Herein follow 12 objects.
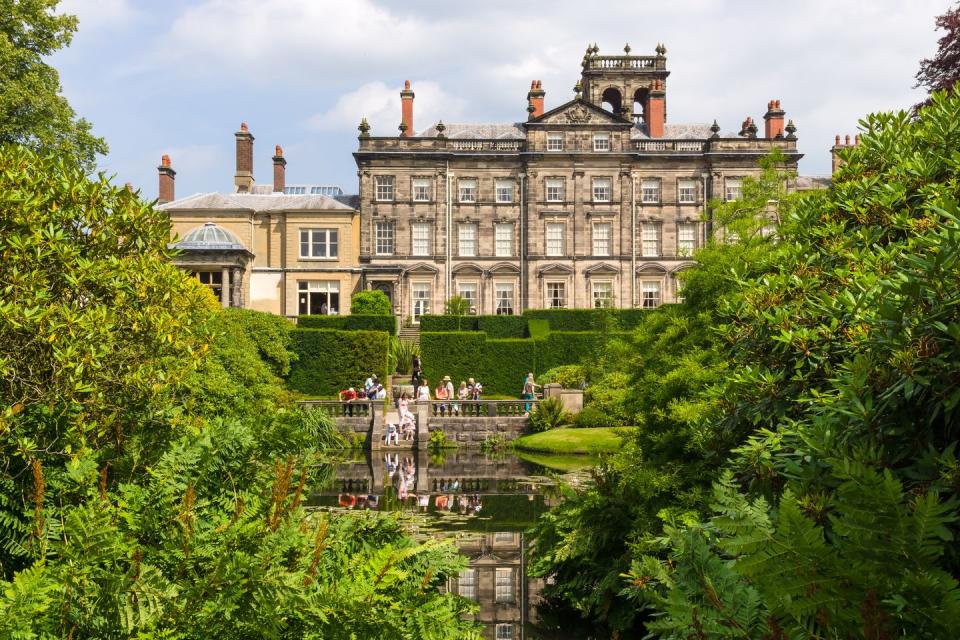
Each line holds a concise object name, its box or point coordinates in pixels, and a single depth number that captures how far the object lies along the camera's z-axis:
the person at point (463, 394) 30.83
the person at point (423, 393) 27.62
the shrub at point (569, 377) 30.86
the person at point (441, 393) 30.52
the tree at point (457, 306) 41.62
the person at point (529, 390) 28.68
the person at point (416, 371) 33.31
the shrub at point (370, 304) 39.34
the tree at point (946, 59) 19.64
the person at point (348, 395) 28.68
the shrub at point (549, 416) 27.27
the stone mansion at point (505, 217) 44.34
